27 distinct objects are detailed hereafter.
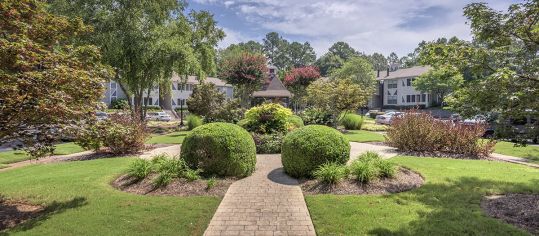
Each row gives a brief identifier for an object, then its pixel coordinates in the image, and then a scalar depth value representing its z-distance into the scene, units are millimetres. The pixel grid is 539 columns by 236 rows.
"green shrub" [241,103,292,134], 14219
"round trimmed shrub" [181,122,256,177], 8391
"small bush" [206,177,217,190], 7661
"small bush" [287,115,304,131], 14901
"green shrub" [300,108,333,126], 21172
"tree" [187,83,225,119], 22938
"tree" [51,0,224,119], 22156
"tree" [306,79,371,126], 22609
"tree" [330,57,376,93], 53219
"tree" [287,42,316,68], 108750
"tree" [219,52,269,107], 31969
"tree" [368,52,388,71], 127000
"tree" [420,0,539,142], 5742
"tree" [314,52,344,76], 88488
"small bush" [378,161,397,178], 8180
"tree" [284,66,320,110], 37438
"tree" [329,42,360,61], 109625
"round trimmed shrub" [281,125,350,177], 8445
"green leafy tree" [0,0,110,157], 5473
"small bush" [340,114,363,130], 25031
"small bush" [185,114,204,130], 23962
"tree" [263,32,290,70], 111312
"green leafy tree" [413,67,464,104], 46847
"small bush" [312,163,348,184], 7723
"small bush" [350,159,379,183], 7754
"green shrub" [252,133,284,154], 12934
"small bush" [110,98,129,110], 44112
